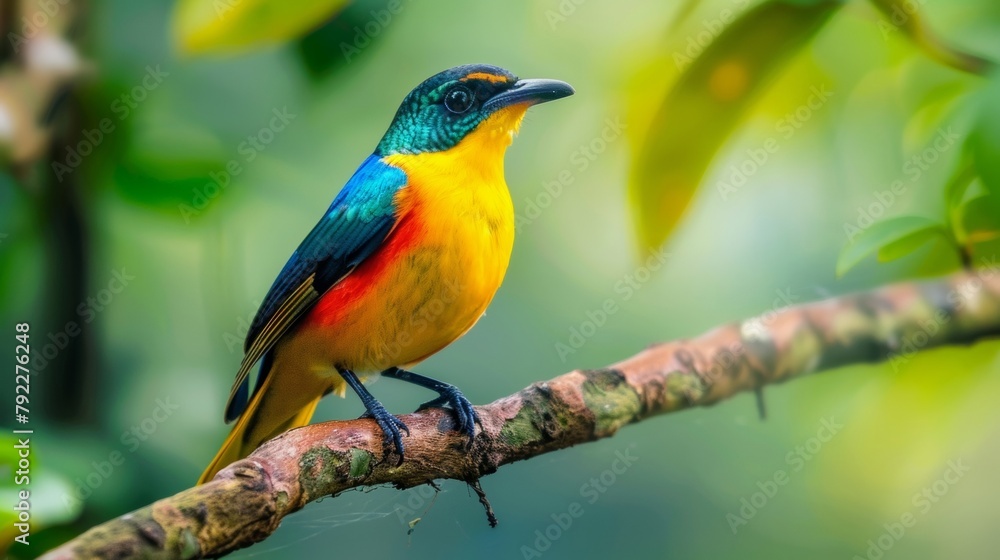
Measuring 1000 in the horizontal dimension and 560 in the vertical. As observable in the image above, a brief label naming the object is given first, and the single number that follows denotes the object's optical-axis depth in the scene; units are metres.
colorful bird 3.72
